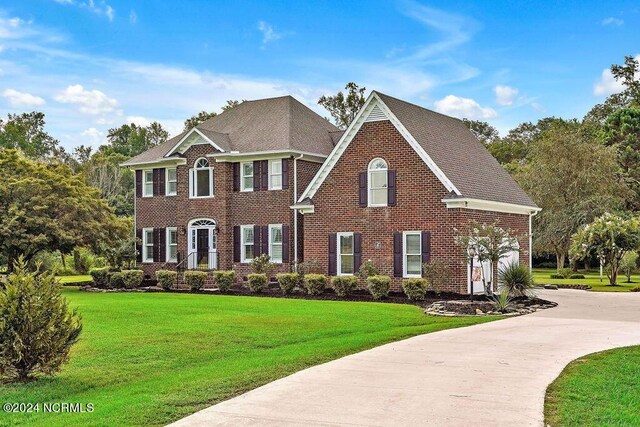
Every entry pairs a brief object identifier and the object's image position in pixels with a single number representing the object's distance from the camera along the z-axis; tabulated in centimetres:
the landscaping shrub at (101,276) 3203
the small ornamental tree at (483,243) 2209
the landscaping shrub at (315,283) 2608
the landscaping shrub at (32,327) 1020
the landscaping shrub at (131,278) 3102
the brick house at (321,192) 2614
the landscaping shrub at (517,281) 2358
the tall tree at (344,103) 5931
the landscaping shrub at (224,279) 2856
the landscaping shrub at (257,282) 2752
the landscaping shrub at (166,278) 3012
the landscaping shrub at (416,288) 2353
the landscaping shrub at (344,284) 2520
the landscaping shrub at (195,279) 2925
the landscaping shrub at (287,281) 2662
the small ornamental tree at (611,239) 3127
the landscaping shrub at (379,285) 2409
